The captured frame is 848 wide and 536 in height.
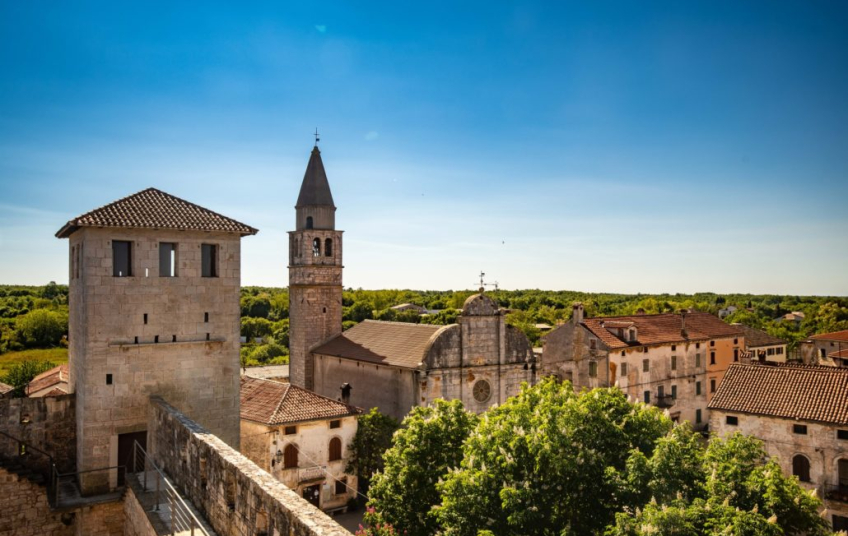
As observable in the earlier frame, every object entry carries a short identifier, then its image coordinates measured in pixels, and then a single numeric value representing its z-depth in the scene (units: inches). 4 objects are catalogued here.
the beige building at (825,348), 1885.6
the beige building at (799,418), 948.6
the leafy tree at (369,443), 1087.6
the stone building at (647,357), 1613.2
